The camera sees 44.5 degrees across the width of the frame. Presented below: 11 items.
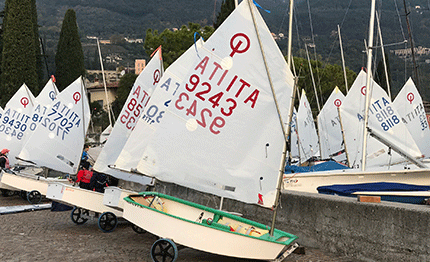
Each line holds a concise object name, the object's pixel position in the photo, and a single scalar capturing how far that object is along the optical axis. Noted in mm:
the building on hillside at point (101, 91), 55606
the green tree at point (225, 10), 35969
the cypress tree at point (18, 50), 36000
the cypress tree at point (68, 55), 46188
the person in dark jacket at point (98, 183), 11406
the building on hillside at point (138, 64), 102500
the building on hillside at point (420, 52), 139962
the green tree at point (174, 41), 44212
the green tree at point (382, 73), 53428
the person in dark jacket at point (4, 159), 16516
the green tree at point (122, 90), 49453
